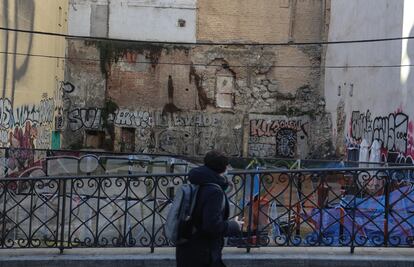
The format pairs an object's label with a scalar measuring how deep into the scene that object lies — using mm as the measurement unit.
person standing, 4473
